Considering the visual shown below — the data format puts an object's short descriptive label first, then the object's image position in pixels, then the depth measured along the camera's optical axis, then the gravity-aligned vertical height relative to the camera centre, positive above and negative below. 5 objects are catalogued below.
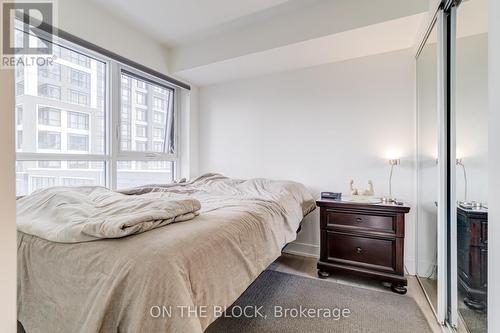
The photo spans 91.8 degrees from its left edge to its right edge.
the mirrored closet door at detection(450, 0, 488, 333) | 1.24 -0.01
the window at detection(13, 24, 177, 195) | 2.03 +0.43
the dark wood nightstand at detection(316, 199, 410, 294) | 2.02 -0.65
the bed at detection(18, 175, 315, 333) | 0.85 -0.45
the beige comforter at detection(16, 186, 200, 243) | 1.02 -0.24
